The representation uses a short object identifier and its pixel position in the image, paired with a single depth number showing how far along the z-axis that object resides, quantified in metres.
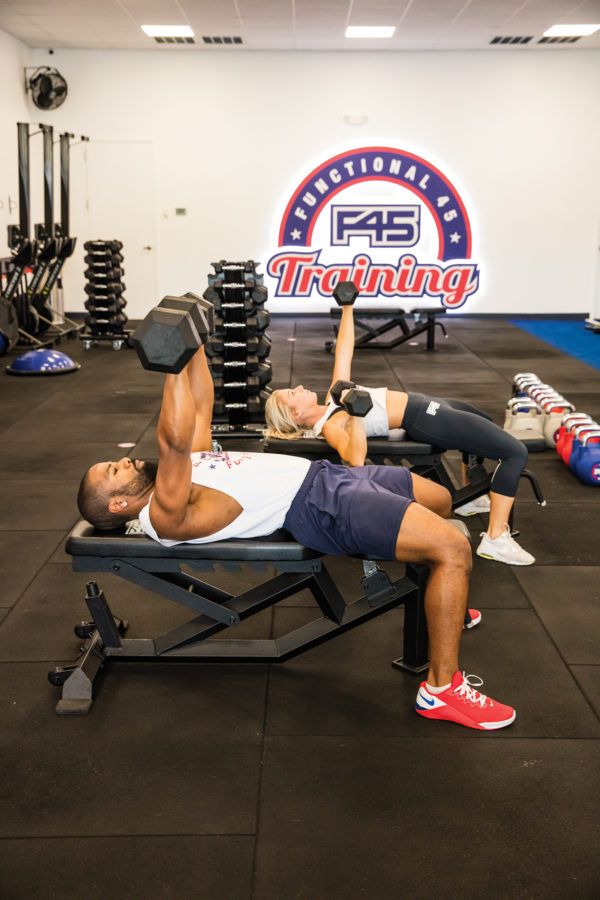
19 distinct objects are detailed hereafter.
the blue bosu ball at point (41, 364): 6.95
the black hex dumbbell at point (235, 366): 5.24
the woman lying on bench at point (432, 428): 3.23
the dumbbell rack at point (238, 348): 5.14
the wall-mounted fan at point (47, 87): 9.41
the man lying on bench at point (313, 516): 2.21
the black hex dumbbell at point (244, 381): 5.26
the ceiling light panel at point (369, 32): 8.43
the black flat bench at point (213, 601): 2.32
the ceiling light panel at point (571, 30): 8.51
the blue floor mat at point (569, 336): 8.13
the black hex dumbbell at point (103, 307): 8.18
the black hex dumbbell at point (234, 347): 5.20
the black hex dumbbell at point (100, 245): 7.77
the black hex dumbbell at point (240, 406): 5.31
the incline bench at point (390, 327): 8.04
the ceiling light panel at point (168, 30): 8.43
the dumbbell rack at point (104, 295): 7.86
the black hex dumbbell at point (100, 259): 7.84
